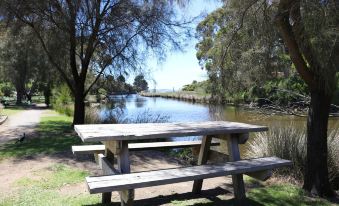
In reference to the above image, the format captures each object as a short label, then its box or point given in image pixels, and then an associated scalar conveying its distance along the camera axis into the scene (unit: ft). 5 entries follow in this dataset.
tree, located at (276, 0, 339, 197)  14.38
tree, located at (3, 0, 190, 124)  39.91
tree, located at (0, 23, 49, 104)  100.63
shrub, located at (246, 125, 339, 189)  22.26
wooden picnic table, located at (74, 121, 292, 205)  13.65
